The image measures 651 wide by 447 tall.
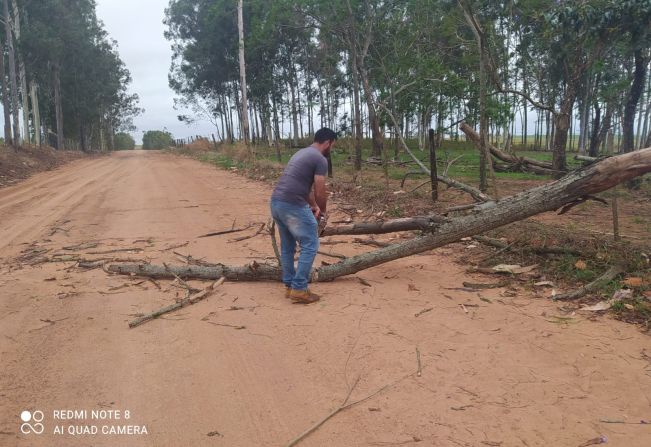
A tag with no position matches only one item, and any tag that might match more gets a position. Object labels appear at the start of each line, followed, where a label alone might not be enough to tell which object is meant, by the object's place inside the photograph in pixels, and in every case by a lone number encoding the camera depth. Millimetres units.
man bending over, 4664
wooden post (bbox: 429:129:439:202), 9211
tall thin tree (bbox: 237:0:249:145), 21144
